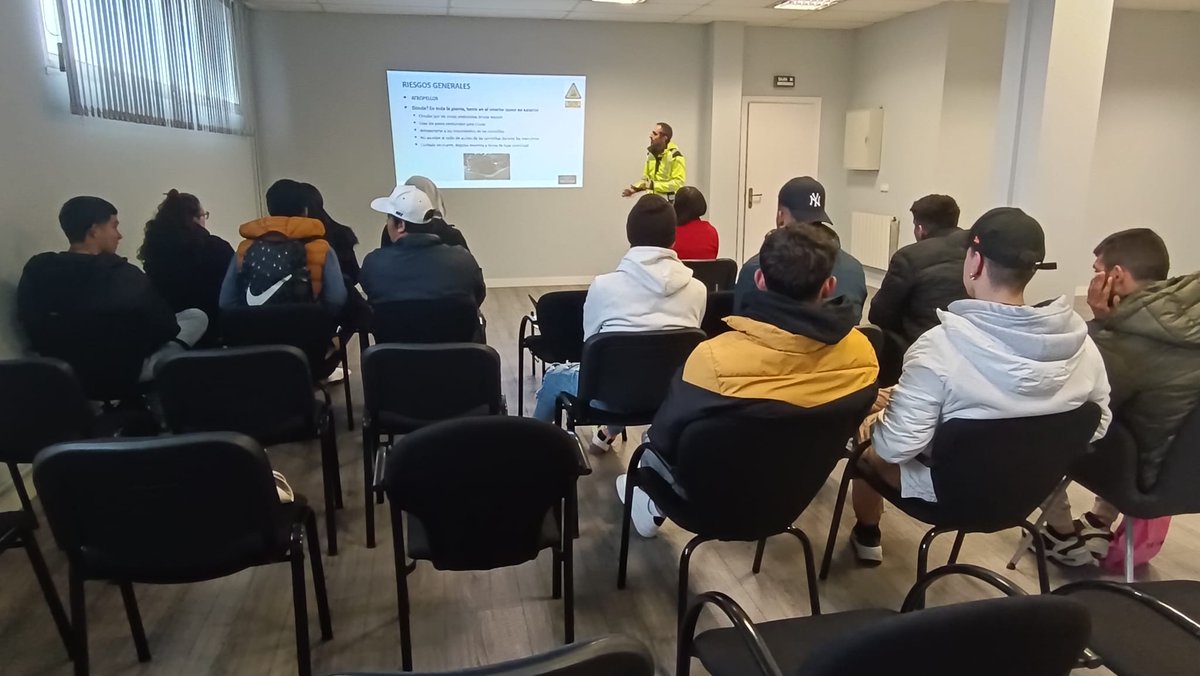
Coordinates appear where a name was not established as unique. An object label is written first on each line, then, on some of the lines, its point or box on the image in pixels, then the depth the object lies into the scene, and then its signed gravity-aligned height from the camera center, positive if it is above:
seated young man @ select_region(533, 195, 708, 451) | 2.79 -0.42
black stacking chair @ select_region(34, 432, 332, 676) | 1.56 -0.75
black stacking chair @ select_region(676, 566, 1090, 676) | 0.97 -0.61
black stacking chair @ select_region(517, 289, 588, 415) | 3.47 -0.70
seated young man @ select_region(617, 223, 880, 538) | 1.76 -0.42
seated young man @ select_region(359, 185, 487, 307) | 3.29 -0.41
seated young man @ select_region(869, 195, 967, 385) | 2.95 -0.41
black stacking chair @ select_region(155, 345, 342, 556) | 2.35 -0.71
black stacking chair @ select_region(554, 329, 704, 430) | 2.59 -0.69
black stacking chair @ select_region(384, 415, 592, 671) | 1.72 -0.76
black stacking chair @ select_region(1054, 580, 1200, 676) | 1.41 -0.89
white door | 8.46 +0.27
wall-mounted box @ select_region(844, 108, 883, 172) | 7.95 +0.40
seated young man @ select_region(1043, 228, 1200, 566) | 2.07 -0.49
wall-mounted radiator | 7.72 -0.65
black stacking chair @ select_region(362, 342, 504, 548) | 2.55 -0.73
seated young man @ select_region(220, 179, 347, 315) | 3.37 -0.42
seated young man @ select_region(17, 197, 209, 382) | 2.81 -0.49
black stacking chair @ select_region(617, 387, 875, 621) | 1.78 -0.72
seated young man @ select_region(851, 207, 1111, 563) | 1.83 -0.45
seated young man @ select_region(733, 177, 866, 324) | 2.97 -0.18
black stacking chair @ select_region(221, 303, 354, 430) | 3.05 -0.62
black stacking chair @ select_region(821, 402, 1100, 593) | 1.84 -0.73
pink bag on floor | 2.53 -1.24
